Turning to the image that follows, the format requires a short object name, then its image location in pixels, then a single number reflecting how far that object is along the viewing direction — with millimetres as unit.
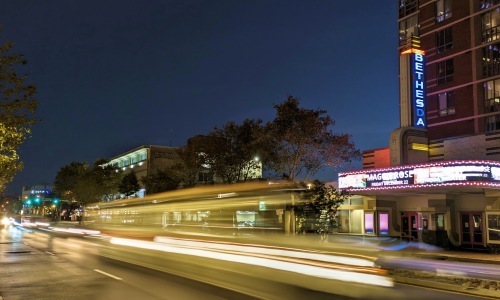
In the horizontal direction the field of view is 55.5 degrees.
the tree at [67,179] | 95500
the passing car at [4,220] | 93675
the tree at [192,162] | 44219
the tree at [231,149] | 42344
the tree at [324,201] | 29828
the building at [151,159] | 82488
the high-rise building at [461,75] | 36250
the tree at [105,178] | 79125
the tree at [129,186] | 74500
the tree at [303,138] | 34094
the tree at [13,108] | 17109
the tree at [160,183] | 57322
